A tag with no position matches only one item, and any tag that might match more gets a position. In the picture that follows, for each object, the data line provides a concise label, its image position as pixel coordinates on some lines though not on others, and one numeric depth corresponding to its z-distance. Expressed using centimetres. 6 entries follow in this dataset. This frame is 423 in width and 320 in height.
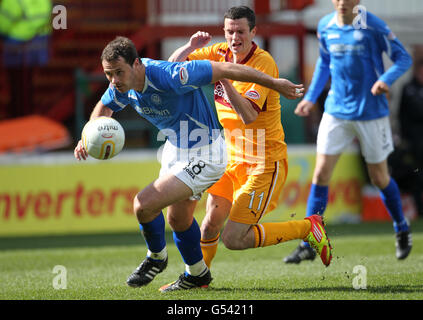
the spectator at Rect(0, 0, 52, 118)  2502
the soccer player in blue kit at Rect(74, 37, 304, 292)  1018
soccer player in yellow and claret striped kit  1144
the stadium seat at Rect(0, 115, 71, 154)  2186
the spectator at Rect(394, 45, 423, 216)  2252
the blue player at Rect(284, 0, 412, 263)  1418
